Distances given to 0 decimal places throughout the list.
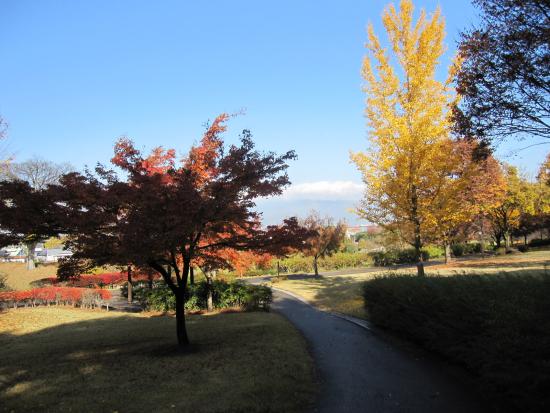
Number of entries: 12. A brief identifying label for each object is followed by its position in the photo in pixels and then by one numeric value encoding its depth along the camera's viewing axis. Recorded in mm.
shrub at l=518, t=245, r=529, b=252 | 38778
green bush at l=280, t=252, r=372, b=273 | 38719
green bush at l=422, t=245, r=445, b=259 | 43244
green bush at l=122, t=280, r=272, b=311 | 16797
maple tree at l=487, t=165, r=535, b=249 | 36281
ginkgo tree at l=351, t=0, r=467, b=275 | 13734
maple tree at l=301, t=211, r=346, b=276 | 30719
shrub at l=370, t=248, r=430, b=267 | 40062
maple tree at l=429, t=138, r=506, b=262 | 13790
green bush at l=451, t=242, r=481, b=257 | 44531
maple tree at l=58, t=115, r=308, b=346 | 7605
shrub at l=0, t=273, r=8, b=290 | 24062
